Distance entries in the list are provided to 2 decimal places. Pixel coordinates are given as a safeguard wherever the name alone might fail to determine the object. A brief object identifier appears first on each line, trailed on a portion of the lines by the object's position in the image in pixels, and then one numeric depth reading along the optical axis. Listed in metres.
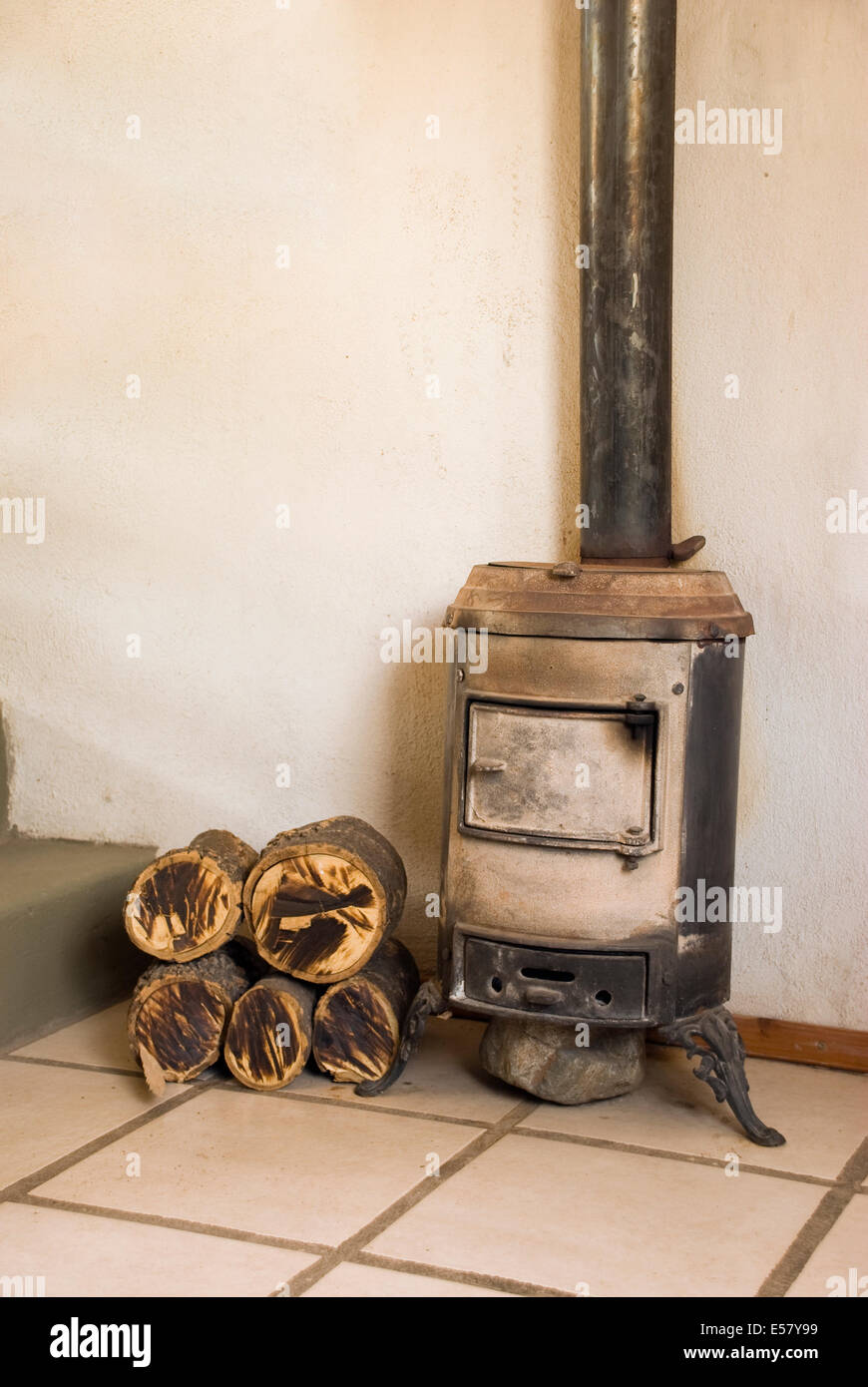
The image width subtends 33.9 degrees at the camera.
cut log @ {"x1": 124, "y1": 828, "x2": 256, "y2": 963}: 2.83
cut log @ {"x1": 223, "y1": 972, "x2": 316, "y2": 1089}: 2.80
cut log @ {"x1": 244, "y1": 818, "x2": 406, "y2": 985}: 2.78
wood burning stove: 2.51
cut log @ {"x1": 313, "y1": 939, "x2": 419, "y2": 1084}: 2.81
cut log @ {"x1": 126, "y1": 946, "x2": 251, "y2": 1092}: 2.84
